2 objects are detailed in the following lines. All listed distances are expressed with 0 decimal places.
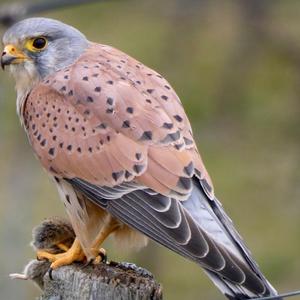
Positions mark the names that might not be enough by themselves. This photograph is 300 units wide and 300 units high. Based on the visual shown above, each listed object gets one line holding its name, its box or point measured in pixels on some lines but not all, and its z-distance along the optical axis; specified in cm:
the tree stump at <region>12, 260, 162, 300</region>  1052
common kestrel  1150
